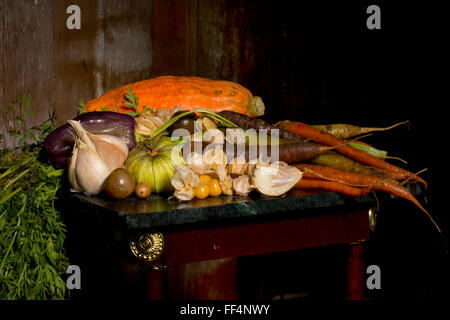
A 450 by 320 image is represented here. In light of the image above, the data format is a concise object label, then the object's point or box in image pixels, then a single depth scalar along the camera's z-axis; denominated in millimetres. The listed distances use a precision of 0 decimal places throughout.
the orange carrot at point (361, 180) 1401
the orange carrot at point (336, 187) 1399
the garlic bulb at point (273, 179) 1365
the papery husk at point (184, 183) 1349
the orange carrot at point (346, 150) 1440
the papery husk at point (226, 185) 1376
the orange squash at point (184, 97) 1592
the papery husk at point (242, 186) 1372
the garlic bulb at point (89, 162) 1371
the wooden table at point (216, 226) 1312
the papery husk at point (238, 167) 1394
